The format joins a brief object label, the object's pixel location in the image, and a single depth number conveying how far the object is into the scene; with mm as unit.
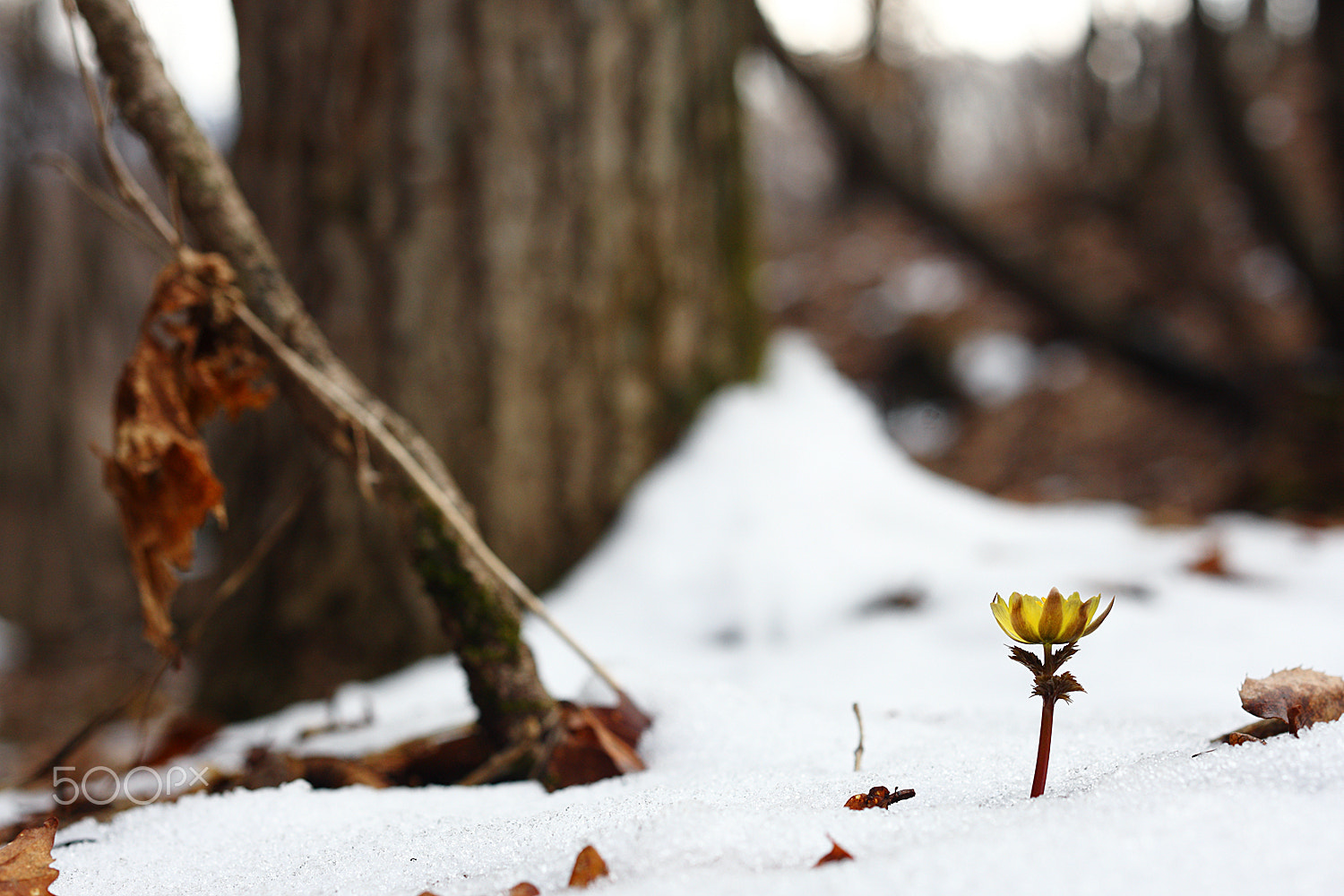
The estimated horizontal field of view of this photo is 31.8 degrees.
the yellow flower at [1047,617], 562
